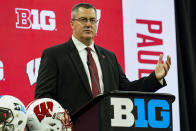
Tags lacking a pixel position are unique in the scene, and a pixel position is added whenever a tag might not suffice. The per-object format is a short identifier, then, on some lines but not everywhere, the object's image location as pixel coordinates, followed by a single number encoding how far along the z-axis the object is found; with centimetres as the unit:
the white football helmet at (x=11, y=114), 475
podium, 514
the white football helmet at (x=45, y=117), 505
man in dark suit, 631
